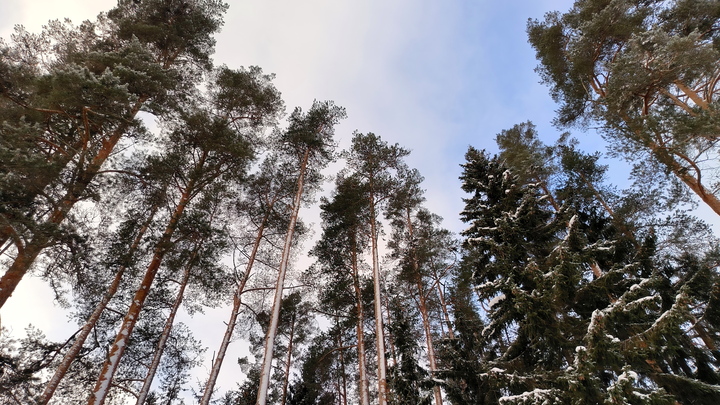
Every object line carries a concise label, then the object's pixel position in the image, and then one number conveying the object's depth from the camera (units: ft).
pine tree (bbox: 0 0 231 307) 25.63
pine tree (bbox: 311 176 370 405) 43.80
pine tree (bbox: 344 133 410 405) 47.42
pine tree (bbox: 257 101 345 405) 48.53
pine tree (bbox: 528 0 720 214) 28.30
